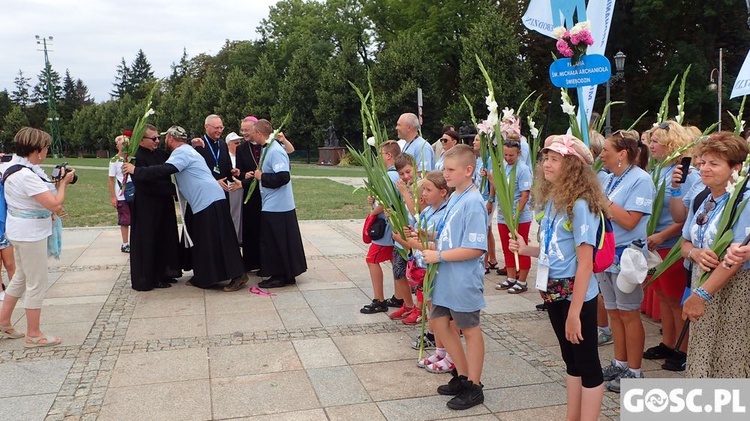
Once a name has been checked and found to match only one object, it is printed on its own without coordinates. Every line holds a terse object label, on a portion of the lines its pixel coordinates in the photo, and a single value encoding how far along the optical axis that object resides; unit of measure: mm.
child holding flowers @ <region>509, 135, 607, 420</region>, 3168
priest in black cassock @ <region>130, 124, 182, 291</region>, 7250
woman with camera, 5039
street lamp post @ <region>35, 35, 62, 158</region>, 61938
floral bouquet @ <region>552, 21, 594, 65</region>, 4215
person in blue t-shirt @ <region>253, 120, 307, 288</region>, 7332
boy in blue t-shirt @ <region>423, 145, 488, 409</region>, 3811
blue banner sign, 4648
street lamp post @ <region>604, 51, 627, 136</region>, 20384
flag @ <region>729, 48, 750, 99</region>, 5363
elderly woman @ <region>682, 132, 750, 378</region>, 3363
